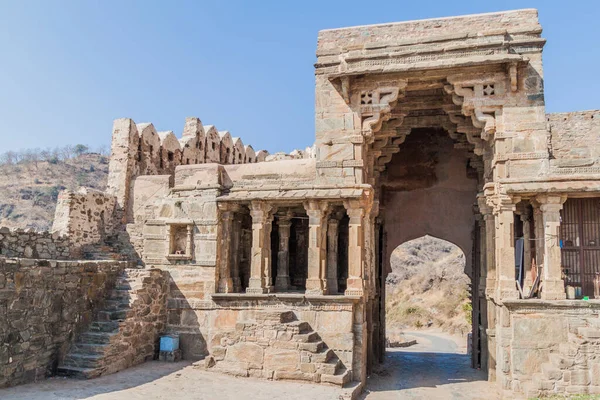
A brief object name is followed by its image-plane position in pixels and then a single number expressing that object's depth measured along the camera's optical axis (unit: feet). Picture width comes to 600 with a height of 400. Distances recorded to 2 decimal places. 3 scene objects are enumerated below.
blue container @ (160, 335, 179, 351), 38.06
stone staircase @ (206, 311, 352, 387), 32.65
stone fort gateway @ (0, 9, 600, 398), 31.76
